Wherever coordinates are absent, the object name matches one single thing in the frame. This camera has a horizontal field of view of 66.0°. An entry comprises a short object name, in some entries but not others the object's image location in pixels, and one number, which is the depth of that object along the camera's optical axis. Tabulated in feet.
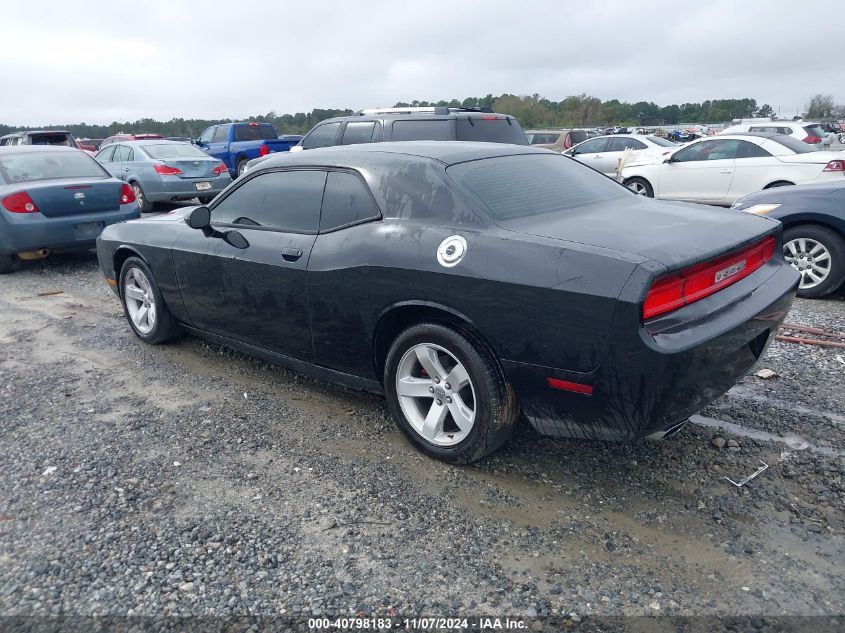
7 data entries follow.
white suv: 55.17
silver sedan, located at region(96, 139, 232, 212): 39.81
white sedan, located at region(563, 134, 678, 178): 50.16
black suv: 26.61
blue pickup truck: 54.41
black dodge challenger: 8.64
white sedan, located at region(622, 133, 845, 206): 30.60
